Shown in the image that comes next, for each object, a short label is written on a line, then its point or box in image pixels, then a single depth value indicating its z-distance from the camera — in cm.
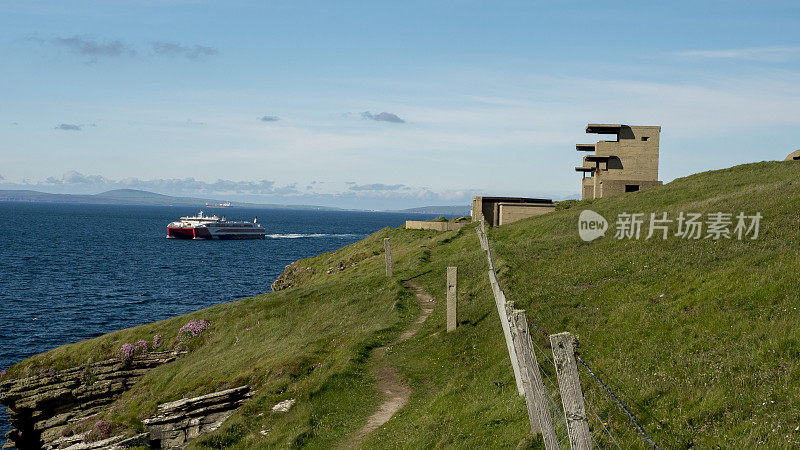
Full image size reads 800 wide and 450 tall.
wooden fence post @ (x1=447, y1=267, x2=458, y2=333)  2239
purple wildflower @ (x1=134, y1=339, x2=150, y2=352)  3291
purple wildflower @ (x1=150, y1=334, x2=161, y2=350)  3325
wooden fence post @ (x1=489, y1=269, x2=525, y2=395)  1233
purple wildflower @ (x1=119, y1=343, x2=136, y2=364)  3209
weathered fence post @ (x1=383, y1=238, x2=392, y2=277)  3646
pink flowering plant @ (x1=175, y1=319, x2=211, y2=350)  3291
